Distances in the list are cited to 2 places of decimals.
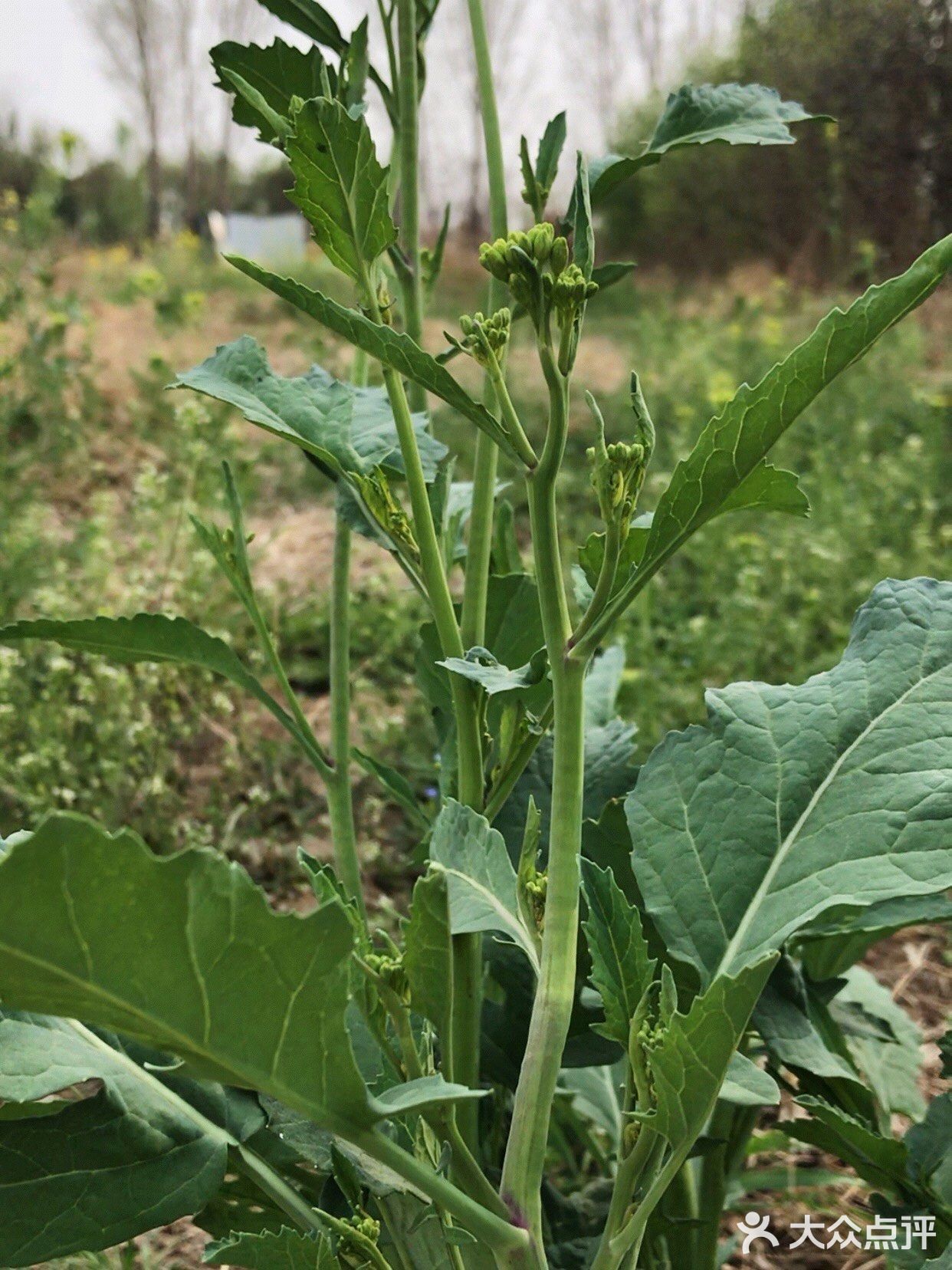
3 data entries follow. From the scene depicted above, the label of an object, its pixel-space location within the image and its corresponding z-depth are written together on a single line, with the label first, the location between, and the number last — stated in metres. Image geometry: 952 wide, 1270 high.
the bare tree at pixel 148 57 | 18.41
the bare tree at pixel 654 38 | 17.02
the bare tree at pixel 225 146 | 15.91
